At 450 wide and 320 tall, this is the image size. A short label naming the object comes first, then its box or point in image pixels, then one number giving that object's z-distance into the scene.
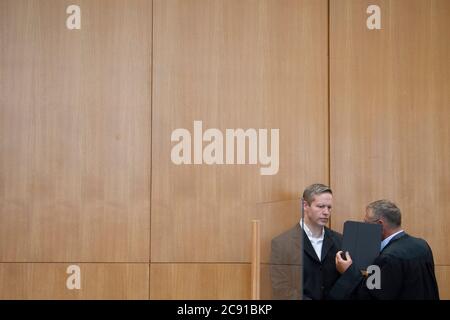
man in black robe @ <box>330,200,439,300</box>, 8.91
